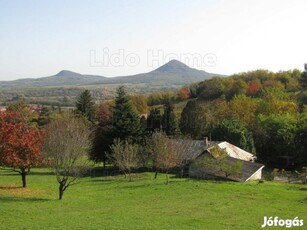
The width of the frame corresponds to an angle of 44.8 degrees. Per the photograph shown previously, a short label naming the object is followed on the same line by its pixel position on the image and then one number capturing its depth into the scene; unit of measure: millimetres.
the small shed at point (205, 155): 40328
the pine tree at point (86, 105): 68625
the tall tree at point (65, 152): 28969
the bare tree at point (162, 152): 39375
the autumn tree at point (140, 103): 116338
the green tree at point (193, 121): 68812
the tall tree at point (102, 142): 47688
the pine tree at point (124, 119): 47469
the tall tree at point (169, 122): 62469
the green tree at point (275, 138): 54409
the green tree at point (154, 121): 65125
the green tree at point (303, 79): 87762
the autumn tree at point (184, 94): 123312
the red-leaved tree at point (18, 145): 30328
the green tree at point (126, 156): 39806
